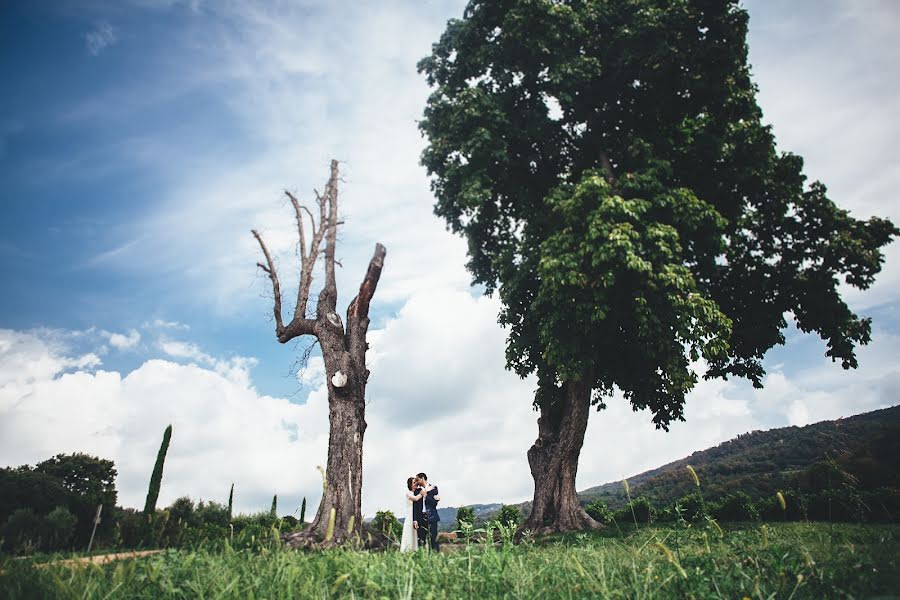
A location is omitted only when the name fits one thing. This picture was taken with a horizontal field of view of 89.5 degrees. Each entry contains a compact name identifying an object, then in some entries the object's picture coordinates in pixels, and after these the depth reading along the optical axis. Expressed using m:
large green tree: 11.88
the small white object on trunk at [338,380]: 10.97
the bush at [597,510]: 19.24
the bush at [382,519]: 22.39
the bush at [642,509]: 17.08
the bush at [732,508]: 16.09
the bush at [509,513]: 21.07
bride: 11.15
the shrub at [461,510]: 23.08
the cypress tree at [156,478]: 20.91
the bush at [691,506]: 16.08
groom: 11.20
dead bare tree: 10.25
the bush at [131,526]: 14.11
